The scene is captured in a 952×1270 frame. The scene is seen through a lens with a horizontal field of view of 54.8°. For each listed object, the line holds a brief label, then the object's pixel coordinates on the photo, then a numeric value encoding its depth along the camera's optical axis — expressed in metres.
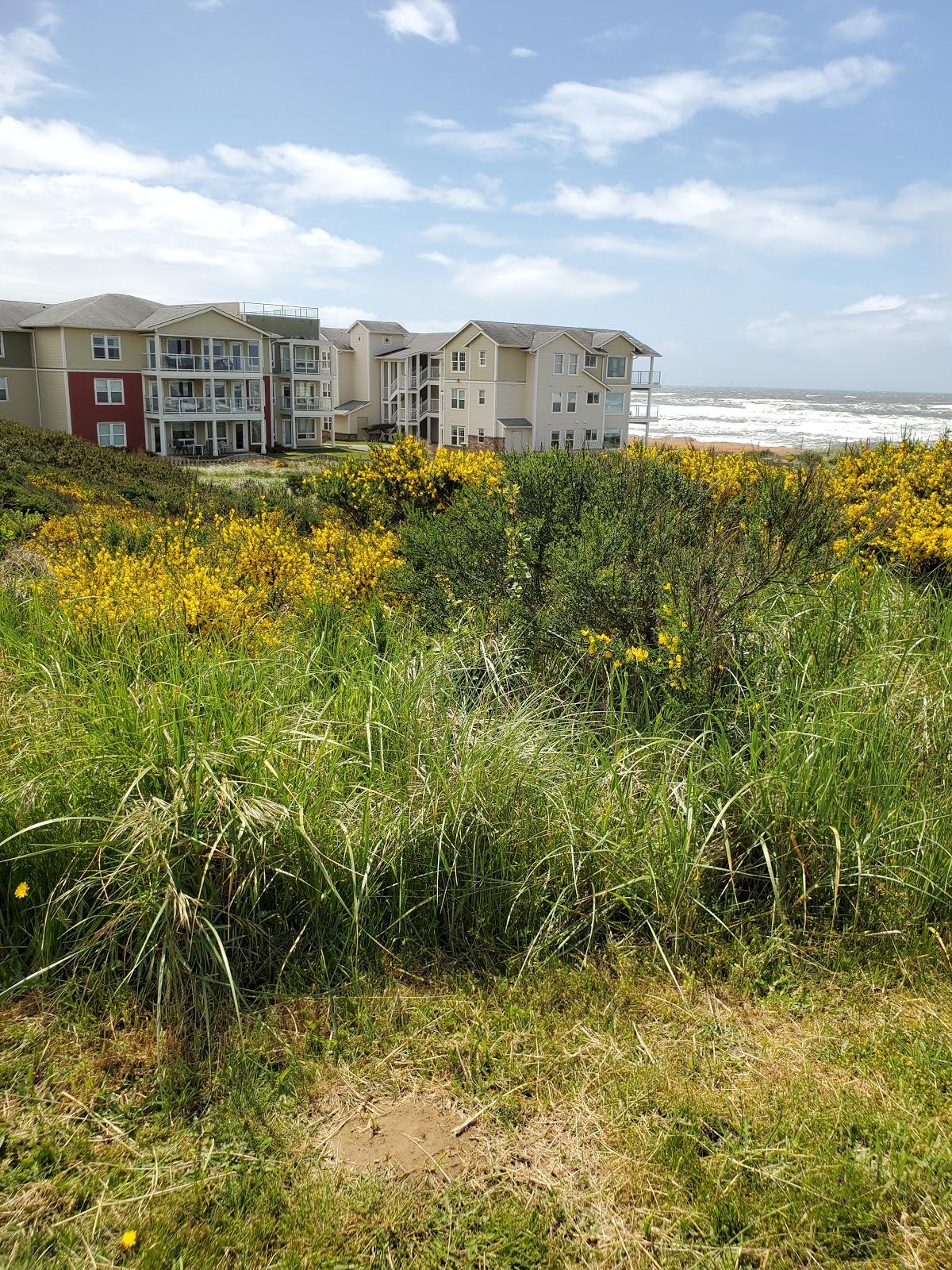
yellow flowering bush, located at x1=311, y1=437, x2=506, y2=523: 12.60
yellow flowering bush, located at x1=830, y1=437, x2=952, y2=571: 8.23
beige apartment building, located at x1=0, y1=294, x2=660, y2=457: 44.38
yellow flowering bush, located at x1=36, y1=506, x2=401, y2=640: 6.19
